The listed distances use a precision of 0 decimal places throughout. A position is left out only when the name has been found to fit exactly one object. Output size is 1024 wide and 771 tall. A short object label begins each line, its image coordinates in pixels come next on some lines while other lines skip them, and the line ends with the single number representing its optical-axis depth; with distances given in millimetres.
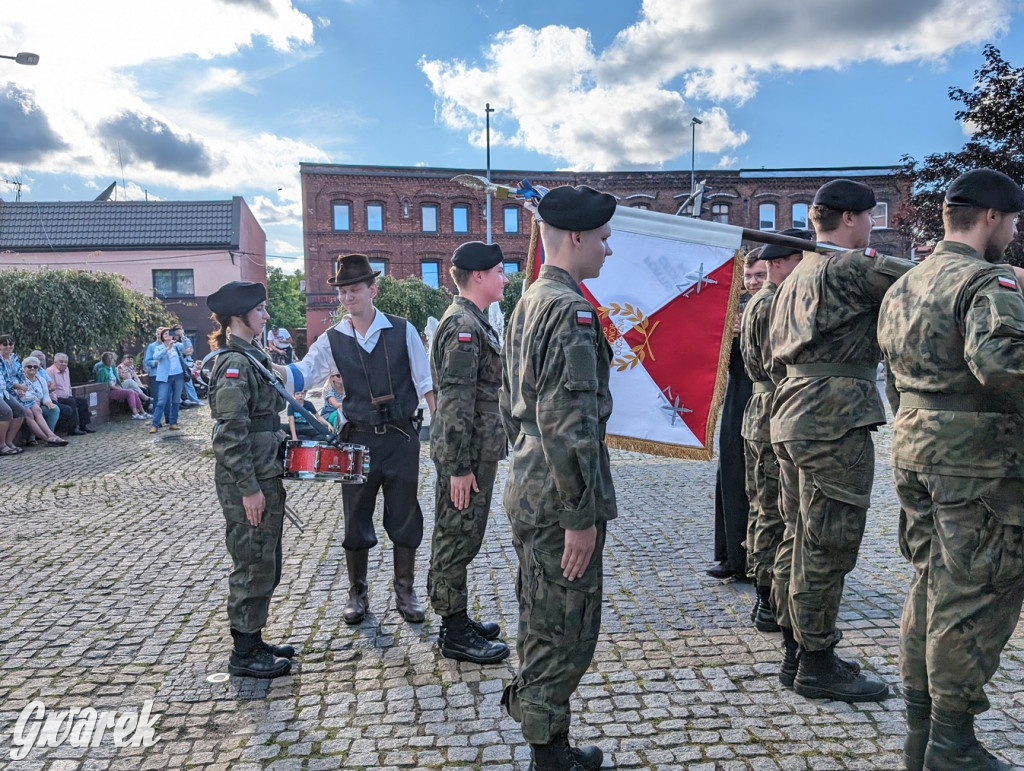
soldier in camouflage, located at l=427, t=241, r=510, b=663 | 4125
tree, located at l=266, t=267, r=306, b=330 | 88500
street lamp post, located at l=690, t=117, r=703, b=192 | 43875
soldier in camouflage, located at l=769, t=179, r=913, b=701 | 3404
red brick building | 45219
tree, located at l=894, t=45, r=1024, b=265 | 12562
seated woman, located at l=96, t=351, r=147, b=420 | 17578
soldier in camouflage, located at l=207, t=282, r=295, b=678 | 3816
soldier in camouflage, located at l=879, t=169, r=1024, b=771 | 2742
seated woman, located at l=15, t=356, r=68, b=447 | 12891
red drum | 4117
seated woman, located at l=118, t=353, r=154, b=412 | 18311
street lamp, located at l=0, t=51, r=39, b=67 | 12472
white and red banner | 4463
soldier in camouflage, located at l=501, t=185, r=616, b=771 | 2590
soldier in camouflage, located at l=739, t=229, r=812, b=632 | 4387
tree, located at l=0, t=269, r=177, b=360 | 18859
